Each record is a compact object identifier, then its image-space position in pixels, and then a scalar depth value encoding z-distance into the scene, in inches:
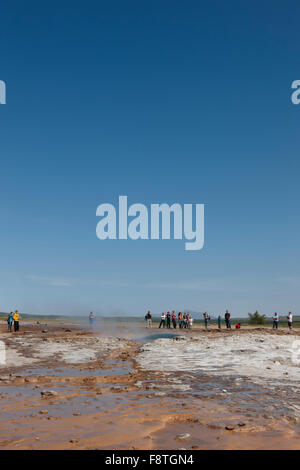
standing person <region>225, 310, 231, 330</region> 1819.1
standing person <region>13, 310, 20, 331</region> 1563.2
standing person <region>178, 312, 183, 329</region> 1950.1
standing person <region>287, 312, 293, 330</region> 1714.4
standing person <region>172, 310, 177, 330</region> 1958.4
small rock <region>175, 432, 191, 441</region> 246.2
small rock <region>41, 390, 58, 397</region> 382.5
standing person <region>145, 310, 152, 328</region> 2055.4
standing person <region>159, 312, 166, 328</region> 1965.9
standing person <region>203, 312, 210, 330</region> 1941.4
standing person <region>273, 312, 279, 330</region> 1774.1
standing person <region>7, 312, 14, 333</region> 1641.2
